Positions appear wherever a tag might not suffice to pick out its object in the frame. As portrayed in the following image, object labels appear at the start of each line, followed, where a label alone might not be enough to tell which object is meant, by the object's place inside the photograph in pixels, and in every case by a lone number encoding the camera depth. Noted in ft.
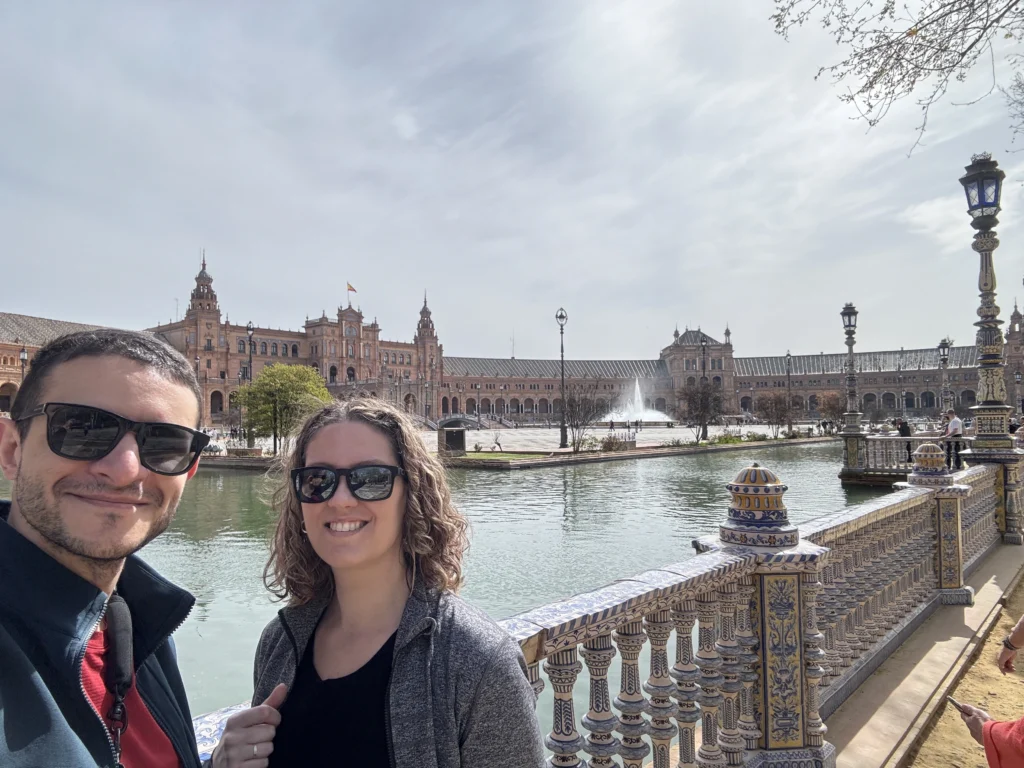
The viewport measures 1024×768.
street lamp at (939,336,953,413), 134.41
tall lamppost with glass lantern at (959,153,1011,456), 28.94
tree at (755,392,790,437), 166.83
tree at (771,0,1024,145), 17.26
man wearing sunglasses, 3.68
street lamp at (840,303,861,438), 74.69
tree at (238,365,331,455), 110.11
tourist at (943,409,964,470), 48.16
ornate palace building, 265.75
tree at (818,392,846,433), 196.54
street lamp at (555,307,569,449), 107.86
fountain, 289.53
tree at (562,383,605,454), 126.50
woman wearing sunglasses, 4.92
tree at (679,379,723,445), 138.82
